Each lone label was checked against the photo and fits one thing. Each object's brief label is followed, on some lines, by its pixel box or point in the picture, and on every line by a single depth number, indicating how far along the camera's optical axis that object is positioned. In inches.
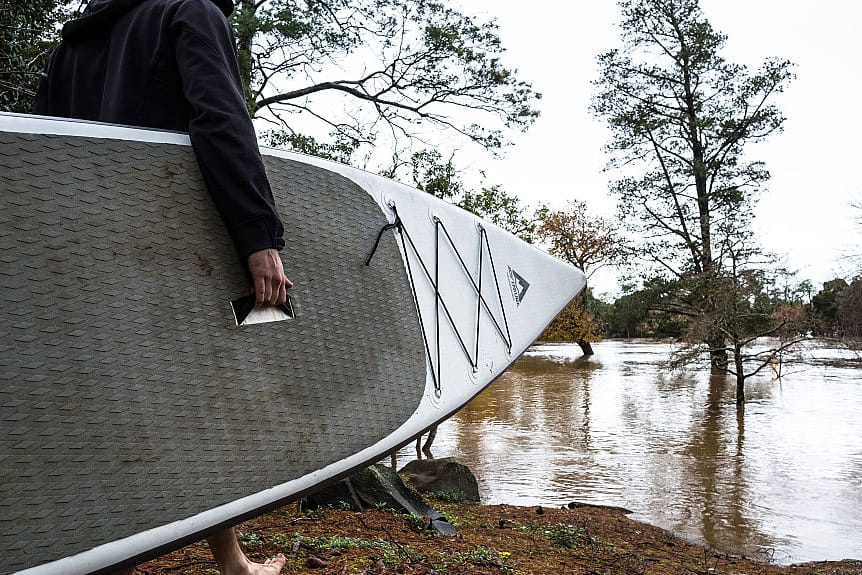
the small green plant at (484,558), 104.8
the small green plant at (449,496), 198.7
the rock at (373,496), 144.3
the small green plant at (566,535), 142.5
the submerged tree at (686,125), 677.9
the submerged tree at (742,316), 456.4
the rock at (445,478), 206.4
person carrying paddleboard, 48.3
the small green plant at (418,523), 132.5
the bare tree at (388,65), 333.1
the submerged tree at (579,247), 949.2
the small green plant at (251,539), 100.3
